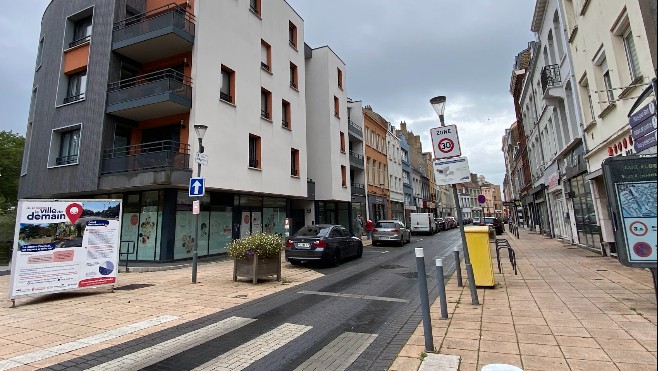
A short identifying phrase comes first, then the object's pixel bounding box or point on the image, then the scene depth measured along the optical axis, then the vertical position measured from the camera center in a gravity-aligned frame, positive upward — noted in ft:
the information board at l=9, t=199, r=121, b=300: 24.68 -0.29
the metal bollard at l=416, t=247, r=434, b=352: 13.70 -3.02
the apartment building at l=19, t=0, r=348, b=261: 48.96 +19.20
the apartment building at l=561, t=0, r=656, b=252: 27.96 +13.53
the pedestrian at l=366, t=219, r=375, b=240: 93.61 +1.47
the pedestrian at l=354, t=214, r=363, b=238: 97.55 +1.69
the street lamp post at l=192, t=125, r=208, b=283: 33.01 +9.85
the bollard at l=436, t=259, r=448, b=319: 16.28 -3.06
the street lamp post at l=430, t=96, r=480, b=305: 21.20 +1.07
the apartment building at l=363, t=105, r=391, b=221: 116.98 +24.23
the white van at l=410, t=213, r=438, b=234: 108.78 +2.04
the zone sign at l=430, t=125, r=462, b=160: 21.75 +5.59
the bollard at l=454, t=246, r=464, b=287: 26.71 -3.38
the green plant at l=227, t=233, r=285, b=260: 31.50 -1.05
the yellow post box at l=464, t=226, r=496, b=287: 25.44 -1.98
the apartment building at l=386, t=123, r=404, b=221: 139.13 +23.53
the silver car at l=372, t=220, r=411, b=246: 71.77 -0.38
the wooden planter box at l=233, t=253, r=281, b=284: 31.63 -3.00
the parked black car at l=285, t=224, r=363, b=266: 40.60 -1.46
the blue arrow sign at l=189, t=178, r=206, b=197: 33.30 +4.96
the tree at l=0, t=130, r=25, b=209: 105.81 +24.47
